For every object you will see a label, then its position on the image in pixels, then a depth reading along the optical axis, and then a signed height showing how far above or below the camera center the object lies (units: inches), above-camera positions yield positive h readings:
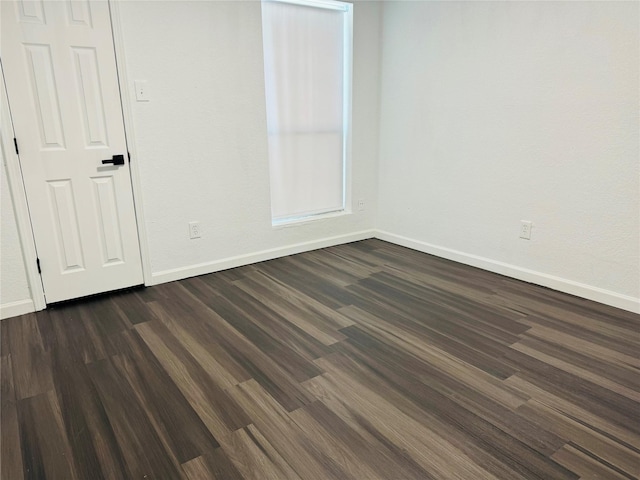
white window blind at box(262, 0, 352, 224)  140.7 +7.2
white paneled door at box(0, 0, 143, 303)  100.3 -3.6
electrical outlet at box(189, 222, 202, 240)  131.2 -31.9
